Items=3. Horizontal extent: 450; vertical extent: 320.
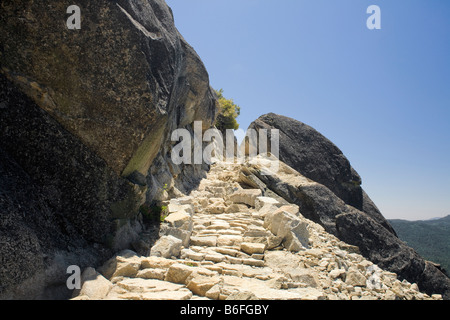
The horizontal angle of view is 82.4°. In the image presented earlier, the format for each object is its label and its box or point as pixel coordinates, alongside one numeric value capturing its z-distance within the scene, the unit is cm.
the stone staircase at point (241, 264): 526
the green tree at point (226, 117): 3603
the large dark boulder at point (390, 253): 1148
